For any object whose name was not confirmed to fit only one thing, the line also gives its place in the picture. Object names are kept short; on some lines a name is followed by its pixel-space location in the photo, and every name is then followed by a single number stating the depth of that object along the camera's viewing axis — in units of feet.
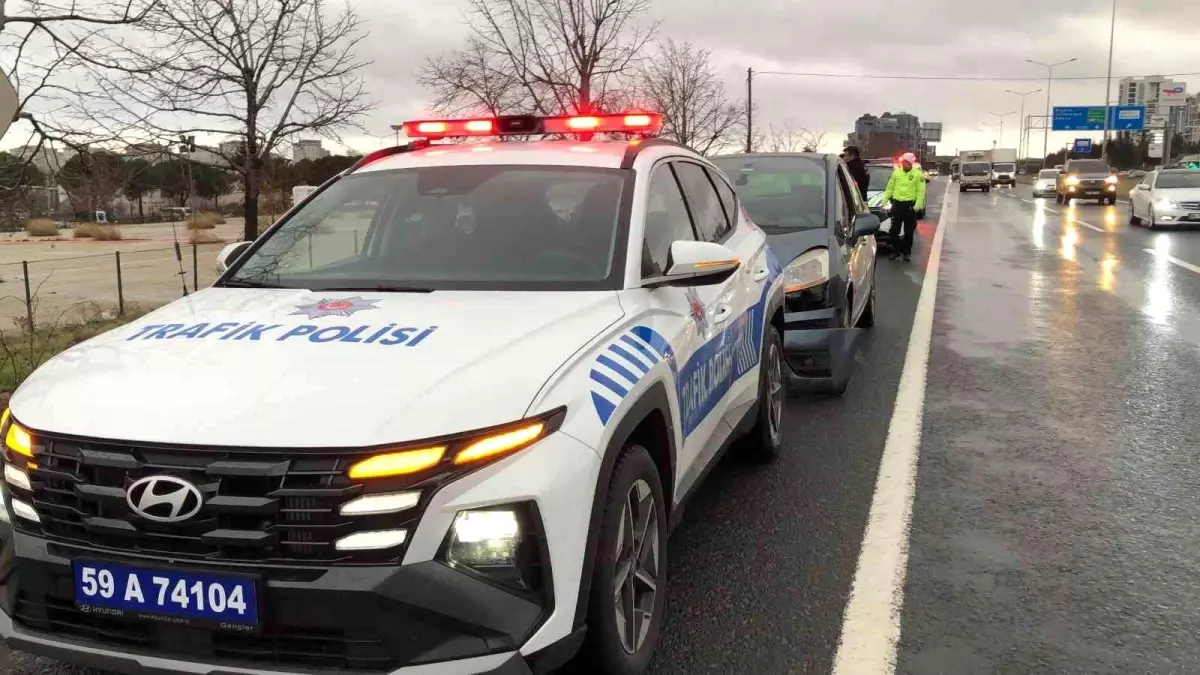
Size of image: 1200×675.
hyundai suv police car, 7.57
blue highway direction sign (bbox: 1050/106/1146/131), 268.21
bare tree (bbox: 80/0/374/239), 31.37
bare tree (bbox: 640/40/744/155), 98.94
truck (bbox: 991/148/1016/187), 229.86
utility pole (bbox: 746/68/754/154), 130.11
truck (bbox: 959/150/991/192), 185.26
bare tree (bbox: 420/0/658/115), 67.46
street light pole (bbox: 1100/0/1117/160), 207.76
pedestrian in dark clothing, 51.60
